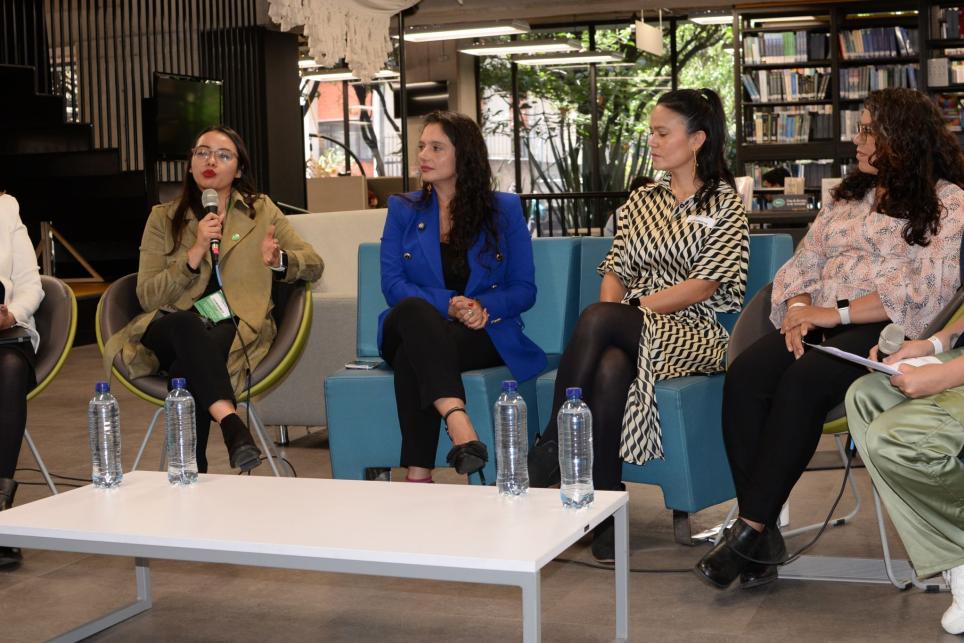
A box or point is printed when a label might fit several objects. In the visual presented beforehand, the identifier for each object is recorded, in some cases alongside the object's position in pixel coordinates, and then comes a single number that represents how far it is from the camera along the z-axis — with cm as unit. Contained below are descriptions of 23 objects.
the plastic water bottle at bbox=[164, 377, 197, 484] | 263
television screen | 837
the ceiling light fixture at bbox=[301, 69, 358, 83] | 1380
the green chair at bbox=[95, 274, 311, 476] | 366
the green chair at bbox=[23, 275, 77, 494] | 360
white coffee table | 189
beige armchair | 442
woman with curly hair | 271
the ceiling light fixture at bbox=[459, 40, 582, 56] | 1237
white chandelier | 582
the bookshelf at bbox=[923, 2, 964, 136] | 1009
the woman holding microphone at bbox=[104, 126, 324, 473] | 359
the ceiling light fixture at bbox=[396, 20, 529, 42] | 1081
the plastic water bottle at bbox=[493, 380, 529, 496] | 235
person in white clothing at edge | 327
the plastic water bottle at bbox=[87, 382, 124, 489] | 258
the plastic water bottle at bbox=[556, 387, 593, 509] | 223
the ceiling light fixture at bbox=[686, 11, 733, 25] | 1202
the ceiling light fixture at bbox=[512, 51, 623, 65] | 1317
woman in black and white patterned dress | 301
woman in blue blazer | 324
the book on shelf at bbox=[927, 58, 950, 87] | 1005
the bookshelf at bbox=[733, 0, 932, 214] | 1041
